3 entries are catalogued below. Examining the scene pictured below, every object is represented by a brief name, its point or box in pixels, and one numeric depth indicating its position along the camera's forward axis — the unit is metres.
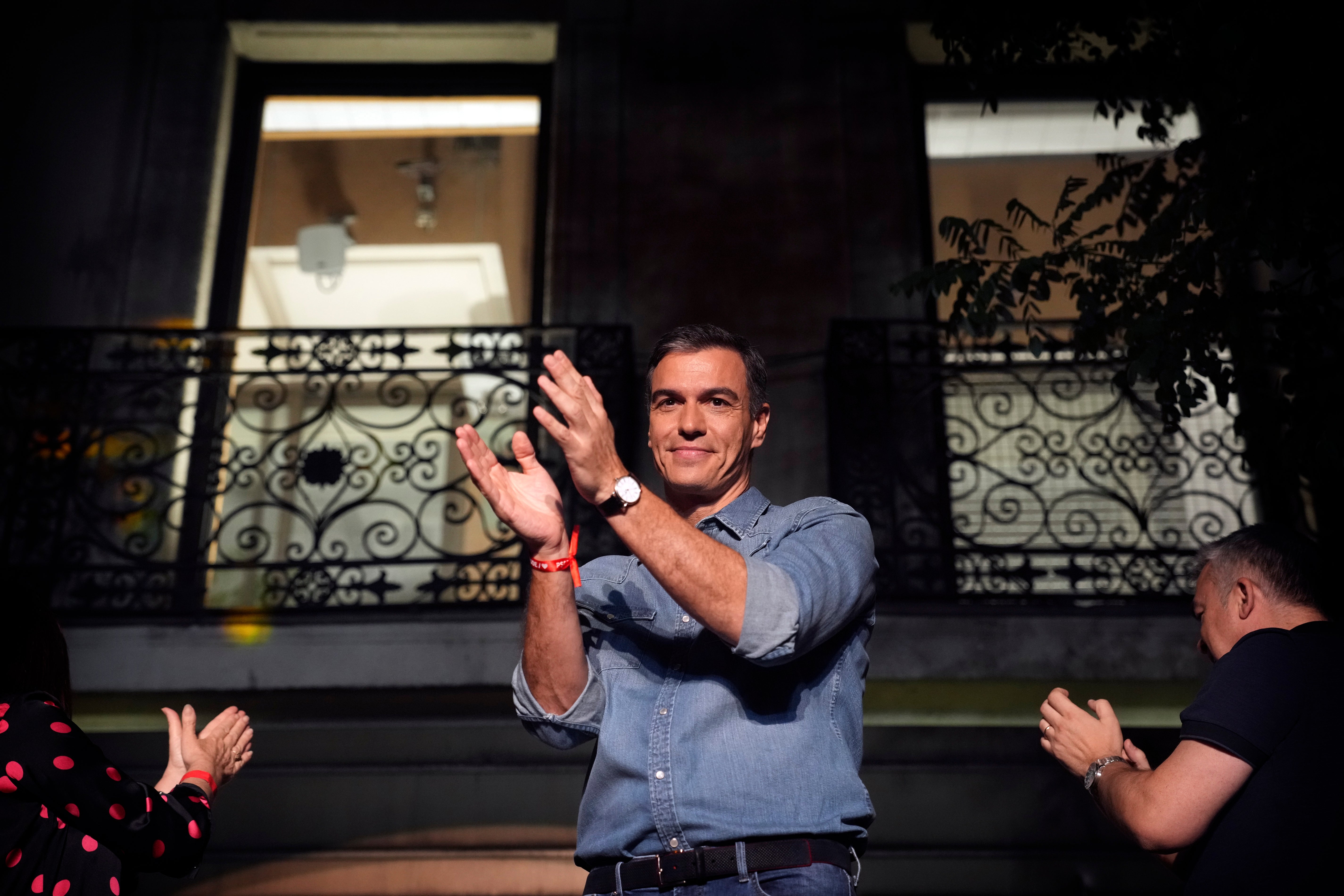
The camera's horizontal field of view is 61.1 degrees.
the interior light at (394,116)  8.50
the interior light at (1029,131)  8.38
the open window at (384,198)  7.96
